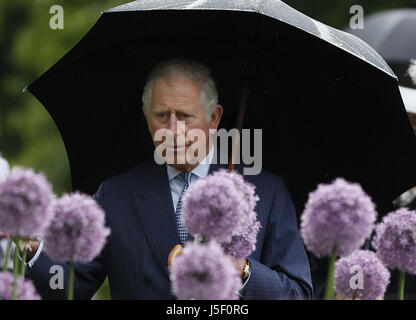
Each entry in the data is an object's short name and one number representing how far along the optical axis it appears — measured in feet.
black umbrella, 16.85
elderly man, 16.16
